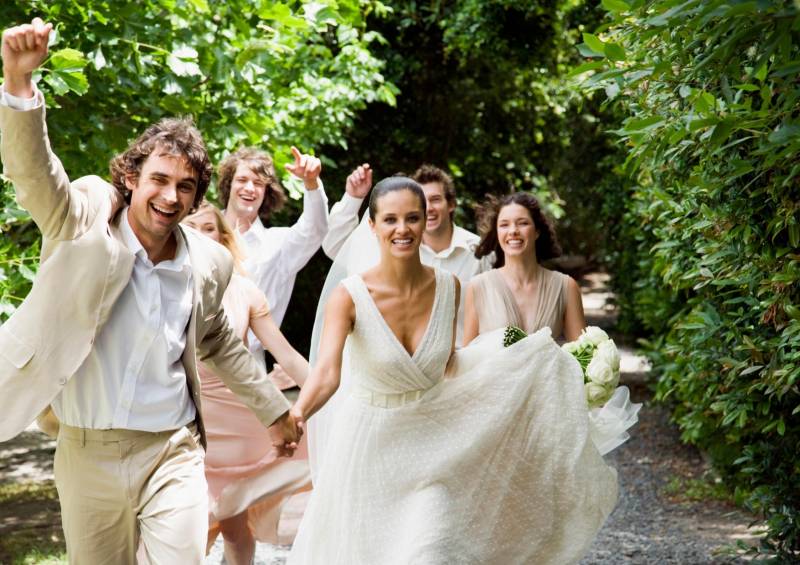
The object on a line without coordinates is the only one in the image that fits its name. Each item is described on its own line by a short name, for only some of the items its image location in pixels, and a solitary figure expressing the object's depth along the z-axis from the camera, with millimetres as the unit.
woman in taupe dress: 6566
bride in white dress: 5145
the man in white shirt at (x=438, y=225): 7652
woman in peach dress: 6465
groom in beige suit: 4047
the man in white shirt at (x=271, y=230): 7293
